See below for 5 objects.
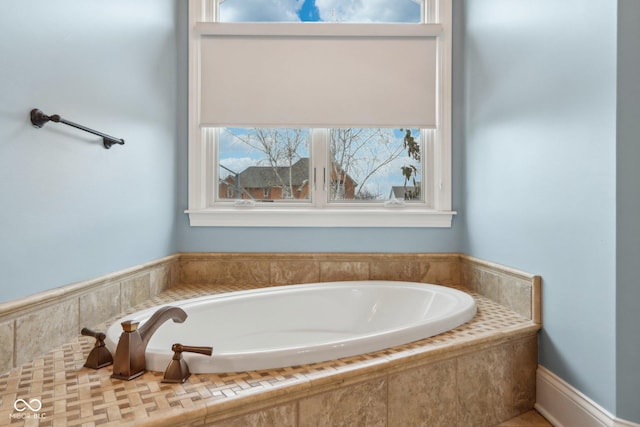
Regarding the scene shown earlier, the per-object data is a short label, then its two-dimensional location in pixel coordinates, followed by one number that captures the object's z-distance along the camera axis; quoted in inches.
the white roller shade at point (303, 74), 96.2
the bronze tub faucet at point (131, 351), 44.3
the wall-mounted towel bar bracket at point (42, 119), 51.0
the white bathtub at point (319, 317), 55.9
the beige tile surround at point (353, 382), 39.3
